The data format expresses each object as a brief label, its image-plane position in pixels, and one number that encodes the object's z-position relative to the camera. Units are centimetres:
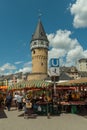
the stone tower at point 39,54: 3303
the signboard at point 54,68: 545
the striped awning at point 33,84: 693
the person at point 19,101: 843
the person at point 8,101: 853
